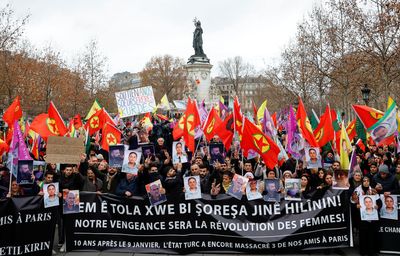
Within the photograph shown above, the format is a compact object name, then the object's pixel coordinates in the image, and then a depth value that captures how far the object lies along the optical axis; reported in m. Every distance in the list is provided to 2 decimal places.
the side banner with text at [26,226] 7.04
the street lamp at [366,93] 18.62
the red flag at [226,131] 10.76
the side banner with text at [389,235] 7.69
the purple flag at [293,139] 10.53
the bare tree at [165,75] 78.50
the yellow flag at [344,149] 9.02
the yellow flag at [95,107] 16.52
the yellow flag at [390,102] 10.03
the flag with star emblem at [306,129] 9.64
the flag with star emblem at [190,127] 11.25
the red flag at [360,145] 12.98
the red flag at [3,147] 8.95
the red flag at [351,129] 14.75
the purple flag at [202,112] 15.88
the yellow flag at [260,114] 16.66
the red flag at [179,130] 13.20
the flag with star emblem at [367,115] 9.95
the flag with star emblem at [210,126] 11.99
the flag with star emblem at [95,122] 13.88
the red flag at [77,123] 18.24
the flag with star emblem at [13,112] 9.21
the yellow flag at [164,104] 21.50
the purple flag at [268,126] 10.88
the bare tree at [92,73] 43.25
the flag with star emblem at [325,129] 10.20
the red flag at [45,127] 10.62
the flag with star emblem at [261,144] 8.76
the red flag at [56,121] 10.55
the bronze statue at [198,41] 61.25
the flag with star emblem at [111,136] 12.11
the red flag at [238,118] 9.93
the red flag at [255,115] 14.18
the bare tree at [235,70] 84.06
